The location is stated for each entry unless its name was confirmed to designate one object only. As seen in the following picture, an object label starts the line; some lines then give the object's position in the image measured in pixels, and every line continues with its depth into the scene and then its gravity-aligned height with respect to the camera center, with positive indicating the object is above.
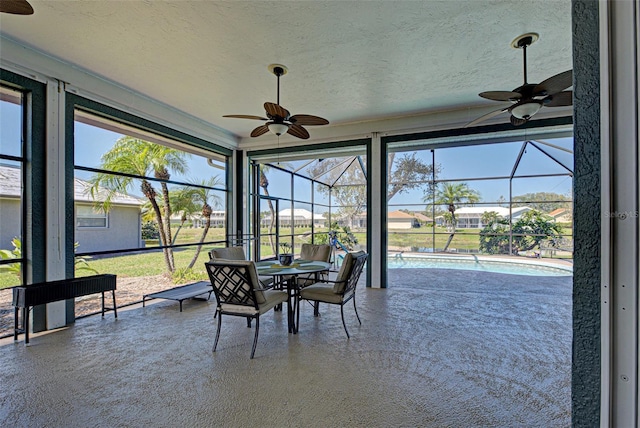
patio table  3.34 -0.66
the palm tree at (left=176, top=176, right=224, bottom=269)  5.62 +0.29
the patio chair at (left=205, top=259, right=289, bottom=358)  2.82 -0.75
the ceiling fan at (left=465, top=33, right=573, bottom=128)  2.85 +1.17
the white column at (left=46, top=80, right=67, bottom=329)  3.49 +0.24
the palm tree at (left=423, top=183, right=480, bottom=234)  8.31 +0.48
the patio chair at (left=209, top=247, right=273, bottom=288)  3.84 -0.57
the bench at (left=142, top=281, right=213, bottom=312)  4.46 -1.25
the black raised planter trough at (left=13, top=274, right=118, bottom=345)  3.06 -0.87
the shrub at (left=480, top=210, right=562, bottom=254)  7.86 -0.51
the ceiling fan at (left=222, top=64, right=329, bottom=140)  3.37 +1.13
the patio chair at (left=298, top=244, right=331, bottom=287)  4.46 -0.60
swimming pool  7.77 -1.48
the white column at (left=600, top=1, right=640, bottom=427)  0.60 +0.00
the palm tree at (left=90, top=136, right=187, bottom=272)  4.28 +0.69
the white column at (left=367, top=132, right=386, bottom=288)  5.68 +0.02
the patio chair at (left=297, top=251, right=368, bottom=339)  3.30 -0.85
